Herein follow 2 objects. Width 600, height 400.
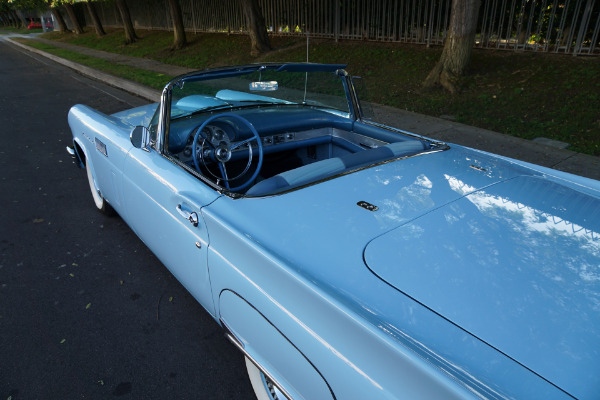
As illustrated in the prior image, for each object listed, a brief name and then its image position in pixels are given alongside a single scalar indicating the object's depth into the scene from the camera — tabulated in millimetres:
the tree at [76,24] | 27867
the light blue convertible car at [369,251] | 1177
